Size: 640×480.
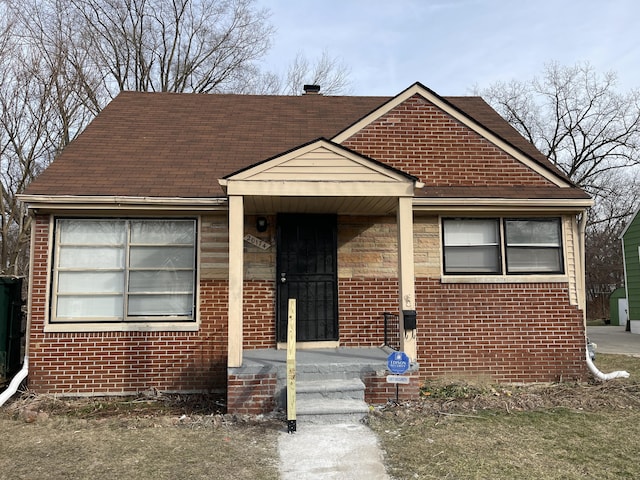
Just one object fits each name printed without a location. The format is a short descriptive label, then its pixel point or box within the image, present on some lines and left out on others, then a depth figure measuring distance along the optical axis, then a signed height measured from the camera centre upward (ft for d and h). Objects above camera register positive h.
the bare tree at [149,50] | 70.54 +37.06
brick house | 23.53 +1.44
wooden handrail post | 17.40 -3.44
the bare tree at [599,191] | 101.14 +21.44
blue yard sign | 19.66 -2.95
